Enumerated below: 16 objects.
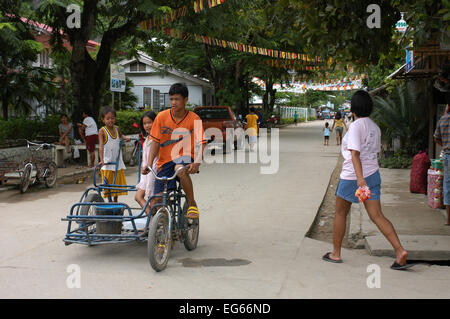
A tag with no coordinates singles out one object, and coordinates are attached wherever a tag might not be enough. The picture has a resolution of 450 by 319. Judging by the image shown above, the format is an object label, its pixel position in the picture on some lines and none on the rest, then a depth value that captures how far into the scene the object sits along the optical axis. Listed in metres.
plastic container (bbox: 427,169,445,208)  8.78
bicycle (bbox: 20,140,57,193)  11.40
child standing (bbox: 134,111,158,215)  6.84
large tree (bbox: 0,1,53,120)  15.80
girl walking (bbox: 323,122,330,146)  25.32
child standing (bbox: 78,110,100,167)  15.44
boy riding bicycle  6.07
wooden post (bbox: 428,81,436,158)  13.93
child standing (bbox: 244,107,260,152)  21.50
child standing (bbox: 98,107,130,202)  7.76
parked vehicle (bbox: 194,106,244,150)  20.86
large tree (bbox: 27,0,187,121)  16.03
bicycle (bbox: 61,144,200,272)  5.52
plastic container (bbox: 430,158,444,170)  8.93
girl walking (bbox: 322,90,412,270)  5.61
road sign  16.62
